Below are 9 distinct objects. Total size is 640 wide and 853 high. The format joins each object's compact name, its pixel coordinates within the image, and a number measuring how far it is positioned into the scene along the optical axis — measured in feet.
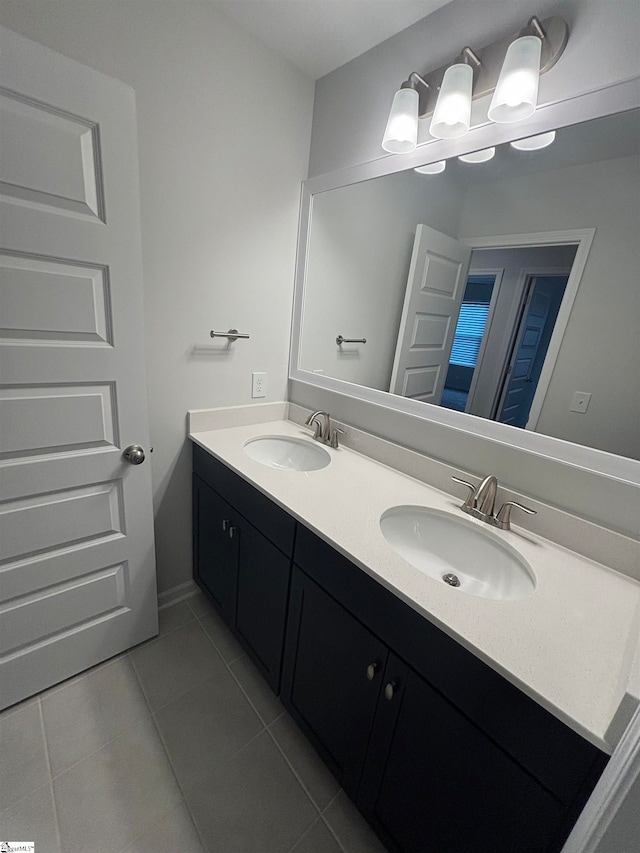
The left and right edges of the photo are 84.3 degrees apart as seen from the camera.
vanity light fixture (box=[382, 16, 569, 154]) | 2.89
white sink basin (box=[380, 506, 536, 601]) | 3.12
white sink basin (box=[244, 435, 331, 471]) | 5.11
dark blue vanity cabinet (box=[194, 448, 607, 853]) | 2.01
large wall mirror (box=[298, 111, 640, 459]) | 3.01
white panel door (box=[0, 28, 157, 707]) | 2.97
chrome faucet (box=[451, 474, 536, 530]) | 3.42
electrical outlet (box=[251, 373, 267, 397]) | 5.57
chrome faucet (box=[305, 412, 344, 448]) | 5.15
